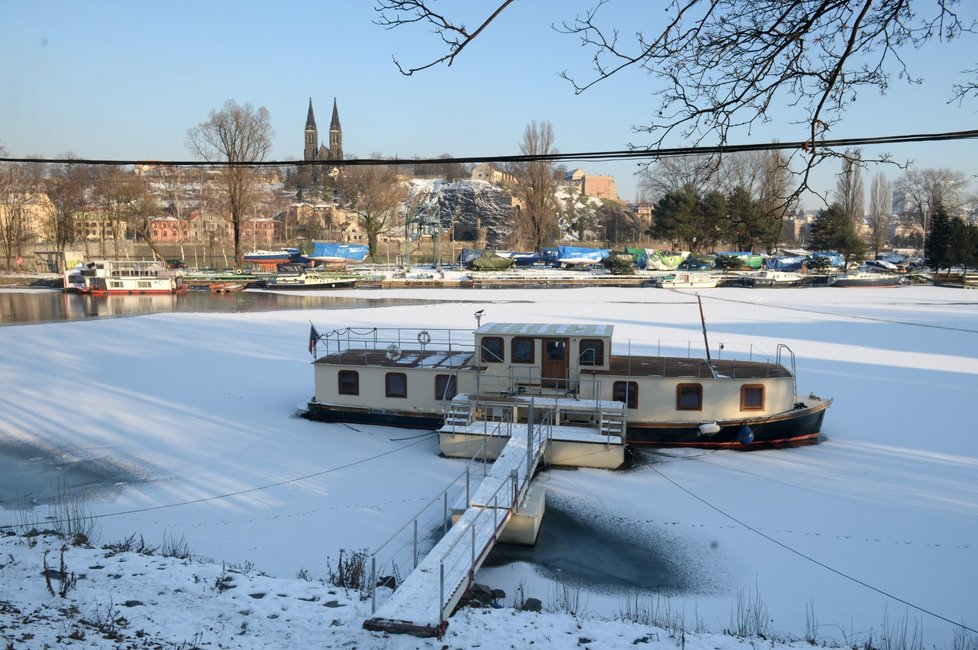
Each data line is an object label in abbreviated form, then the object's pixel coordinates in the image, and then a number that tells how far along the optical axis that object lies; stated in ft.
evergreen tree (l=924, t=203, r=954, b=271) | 244.83
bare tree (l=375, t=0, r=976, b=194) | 18.71
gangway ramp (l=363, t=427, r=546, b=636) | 28.60
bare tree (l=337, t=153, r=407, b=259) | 320.91
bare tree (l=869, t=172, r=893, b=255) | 409.49
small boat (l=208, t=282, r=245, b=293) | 224.74
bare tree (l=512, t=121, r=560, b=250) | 302.45
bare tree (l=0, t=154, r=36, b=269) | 270.46
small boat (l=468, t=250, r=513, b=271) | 267.39
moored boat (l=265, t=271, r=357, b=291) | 233.76
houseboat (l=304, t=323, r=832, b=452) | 64.90
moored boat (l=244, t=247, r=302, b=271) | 279.69
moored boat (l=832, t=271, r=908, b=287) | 236.43
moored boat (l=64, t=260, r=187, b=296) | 215.72
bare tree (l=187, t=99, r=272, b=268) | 262.88
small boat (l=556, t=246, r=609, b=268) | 291.79
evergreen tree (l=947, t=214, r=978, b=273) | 240.12
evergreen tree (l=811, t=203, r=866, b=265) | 271.69
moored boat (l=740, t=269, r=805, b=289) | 234.99
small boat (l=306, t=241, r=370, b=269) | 283.36
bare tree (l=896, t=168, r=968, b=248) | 294.87
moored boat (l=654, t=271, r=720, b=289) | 229.25
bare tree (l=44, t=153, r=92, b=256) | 284.82
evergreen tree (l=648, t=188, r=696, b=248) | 258.16
